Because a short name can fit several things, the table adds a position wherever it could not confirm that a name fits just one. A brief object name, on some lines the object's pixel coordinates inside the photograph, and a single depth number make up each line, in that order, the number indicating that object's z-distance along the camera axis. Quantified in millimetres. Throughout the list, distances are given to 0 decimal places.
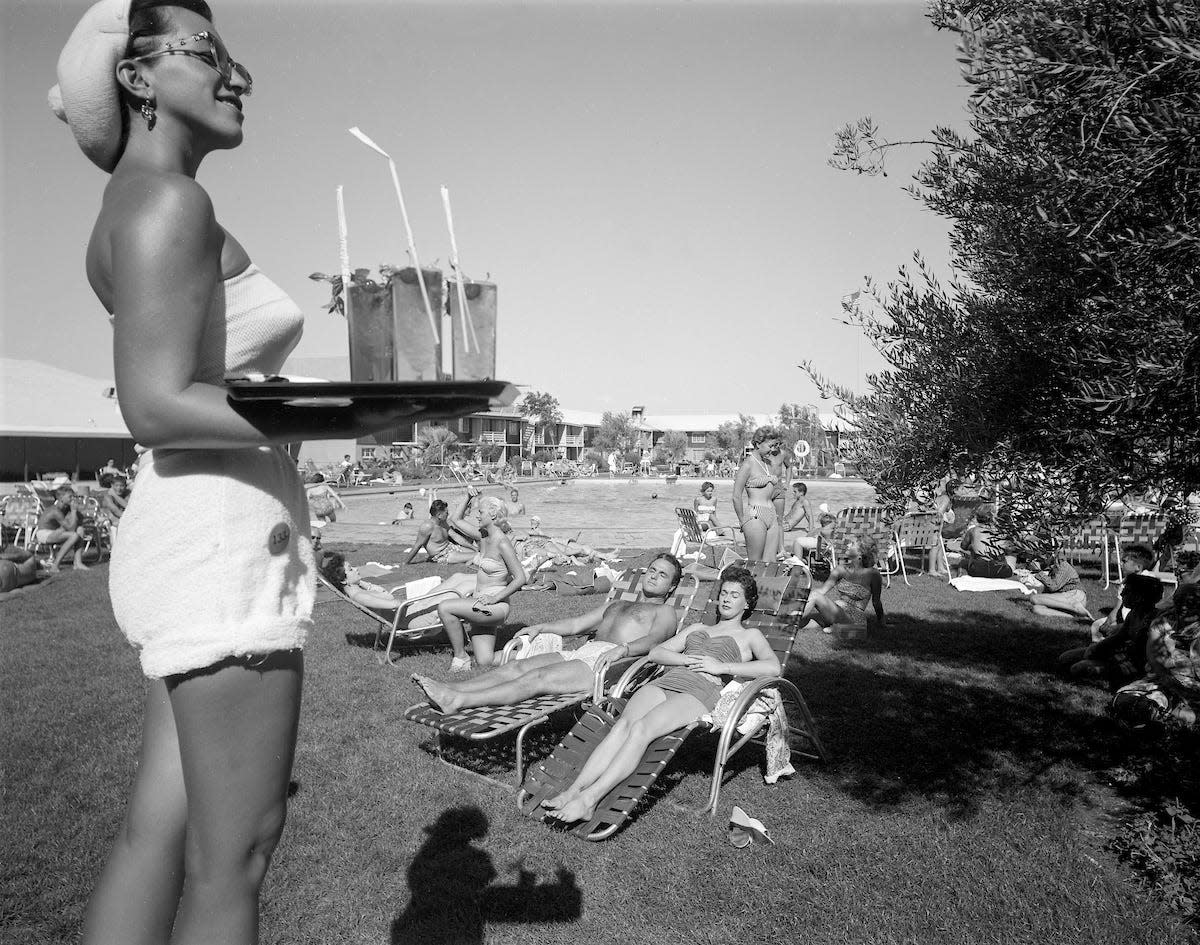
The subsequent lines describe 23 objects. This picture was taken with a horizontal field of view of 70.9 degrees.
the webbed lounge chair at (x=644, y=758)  4000
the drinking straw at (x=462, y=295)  1359
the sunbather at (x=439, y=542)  13164
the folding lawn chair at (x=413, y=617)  7590
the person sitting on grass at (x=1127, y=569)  7074
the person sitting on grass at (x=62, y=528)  12766
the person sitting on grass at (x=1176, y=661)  4699
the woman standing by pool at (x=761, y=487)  10344
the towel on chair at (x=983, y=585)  11250
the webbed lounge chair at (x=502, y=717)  4574
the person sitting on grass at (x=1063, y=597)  9133
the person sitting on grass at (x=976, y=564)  11819
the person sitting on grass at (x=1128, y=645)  6188
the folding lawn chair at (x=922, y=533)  12359
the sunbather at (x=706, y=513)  14328
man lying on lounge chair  5176
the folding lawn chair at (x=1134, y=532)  11062
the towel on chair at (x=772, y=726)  4734
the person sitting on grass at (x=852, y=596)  8570
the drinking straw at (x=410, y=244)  1239
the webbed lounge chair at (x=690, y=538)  12883
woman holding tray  1150
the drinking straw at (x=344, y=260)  1309
